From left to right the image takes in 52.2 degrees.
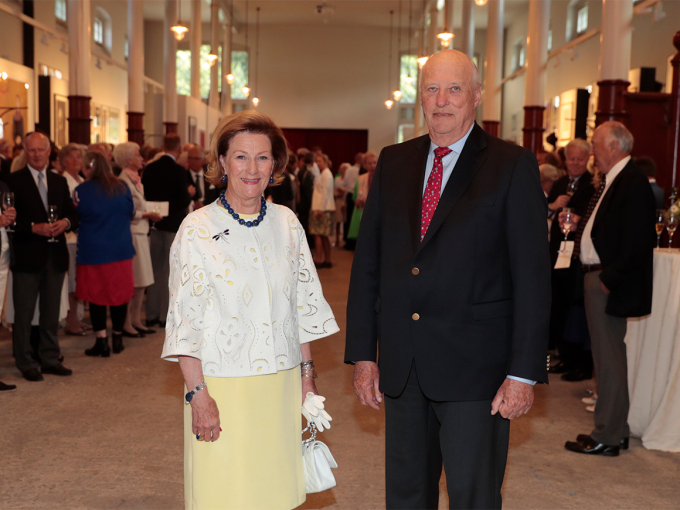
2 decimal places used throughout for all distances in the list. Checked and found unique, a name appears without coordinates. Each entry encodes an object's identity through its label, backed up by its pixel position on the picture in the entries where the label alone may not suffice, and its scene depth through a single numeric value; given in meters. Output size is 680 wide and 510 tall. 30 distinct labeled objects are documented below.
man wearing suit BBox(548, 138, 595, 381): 5.50
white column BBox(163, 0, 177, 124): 16.66
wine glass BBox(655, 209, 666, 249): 4.30
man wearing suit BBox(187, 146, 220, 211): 7.70
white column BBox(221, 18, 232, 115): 23.42
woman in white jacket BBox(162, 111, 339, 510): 2.06
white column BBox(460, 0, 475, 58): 17.03
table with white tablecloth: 4.07
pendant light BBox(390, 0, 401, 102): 26.01
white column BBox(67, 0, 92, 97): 11.09
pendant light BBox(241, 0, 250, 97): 23.58
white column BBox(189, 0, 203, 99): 19.12
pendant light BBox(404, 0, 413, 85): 20.83
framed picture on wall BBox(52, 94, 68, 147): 14.71
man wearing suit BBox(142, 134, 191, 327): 6.89
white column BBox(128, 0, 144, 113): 14.35
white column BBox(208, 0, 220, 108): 20.62
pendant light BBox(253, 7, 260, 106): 26.22
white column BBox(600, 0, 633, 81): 8.69
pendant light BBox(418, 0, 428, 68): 22.42
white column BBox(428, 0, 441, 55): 21.00
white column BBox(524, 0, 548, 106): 12.27
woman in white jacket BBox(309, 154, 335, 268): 11.66
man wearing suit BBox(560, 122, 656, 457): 3.82
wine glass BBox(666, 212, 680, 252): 4.39
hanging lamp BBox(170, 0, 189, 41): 14.64
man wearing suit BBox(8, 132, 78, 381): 5.08
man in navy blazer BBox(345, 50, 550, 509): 2.03
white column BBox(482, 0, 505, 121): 15.02
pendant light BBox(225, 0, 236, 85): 22.95
